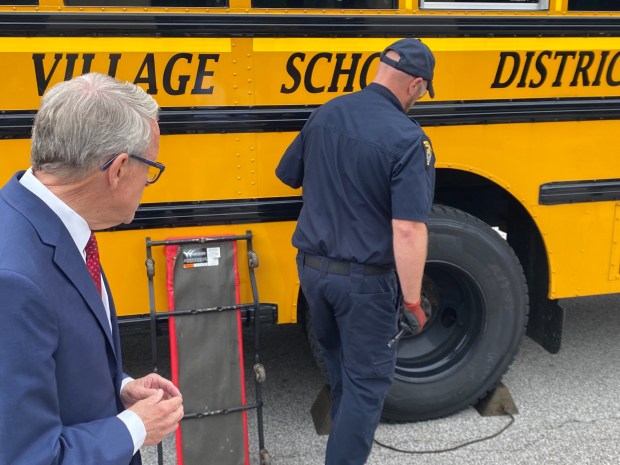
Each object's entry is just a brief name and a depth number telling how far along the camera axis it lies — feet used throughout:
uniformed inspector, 6.78
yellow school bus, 7.47
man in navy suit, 2.99
